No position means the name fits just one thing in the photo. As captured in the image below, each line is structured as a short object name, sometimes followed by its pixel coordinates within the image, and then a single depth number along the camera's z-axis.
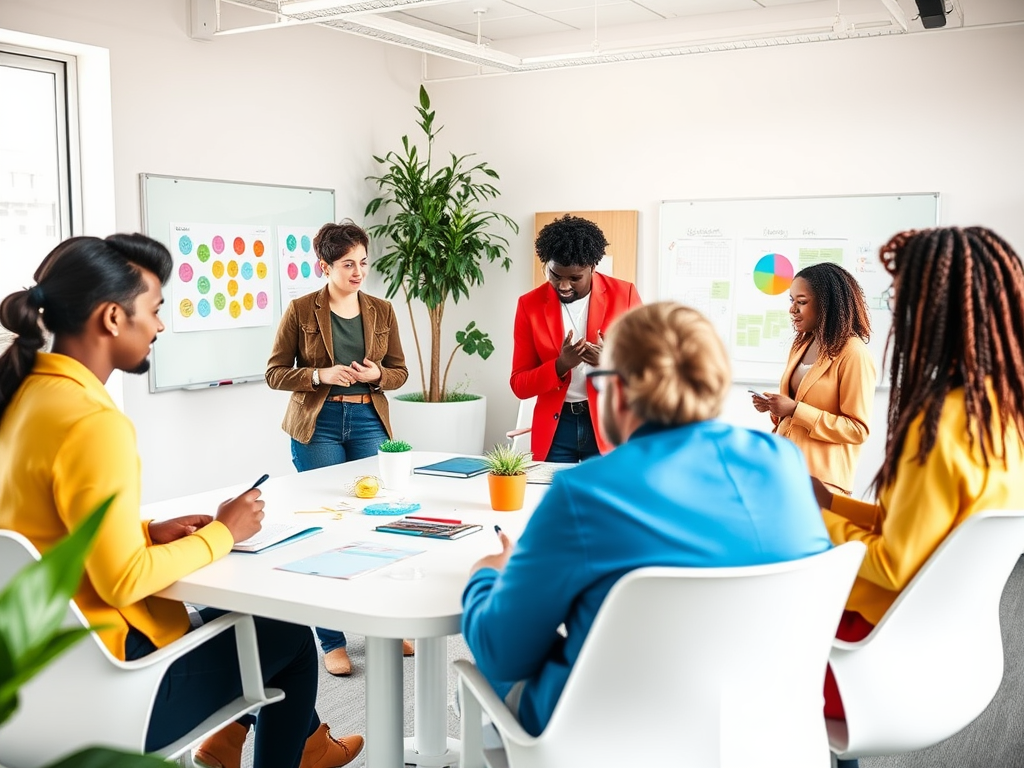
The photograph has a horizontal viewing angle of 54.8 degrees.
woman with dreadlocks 1.70
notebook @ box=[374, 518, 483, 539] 2.15
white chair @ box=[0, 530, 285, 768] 1.69
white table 1.68
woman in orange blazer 3.20
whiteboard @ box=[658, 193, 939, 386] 5.20
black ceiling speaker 4.02
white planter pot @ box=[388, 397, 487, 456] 5.79
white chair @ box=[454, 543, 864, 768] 1.33
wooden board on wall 5.78
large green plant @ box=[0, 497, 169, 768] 0.65
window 4.12
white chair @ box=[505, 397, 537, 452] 3.67
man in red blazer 3.42
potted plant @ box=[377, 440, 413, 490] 2.58
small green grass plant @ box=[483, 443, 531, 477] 2.38
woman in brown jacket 3.54
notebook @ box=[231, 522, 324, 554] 2.05
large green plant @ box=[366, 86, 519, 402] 5.68
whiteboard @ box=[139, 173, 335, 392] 4.60
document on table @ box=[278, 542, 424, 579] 1.88
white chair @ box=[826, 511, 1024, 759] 1.70
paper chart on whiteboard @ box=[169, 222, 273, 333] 4.66
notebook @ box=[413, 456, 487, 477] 2.84
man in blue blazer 1.35
